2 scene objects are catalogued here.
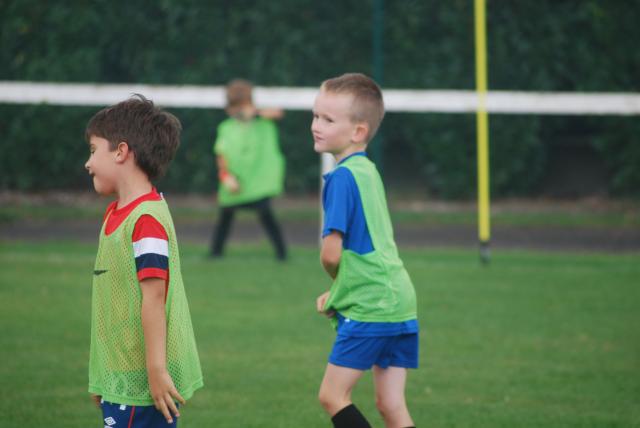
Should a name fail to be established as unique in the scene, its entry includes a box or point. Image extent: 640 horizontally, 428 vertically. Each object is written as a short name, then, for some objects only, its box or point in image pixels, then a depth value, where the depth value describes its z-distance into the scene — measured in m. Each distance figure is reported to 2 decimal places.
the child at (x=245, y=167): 22.30
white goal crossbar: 25.47
